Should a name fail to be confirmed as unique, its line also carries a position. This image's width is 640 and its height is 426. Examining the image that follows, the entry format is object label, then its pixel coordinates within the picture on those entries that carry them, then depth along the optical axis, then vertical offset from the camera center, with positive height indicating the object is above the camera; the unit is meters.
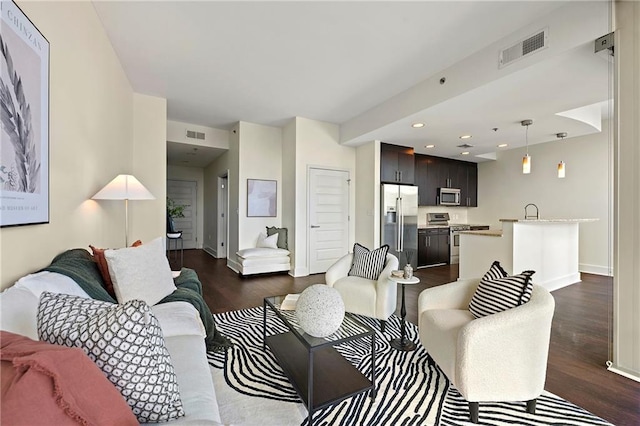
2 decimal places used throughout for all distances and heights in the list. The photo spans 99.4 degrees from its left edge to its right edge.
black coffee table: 1.47 -0.98
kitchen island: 3.75 -0.54
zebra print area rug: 1.52 -1.15
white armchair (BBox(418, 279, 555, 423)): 1.47 -0.78
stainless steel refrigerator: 5.01 -0.11
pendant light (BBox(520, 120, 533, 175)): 3.88 +0.78
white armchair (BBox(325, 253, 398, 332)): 2.52 -0.77
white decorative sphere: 1.56 -0.58
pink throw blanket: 0.54 -0.38
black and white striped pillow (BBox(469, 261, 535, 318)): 1.63 -0.50
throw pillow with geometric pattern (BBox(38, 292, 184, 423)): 0.77 -0.38
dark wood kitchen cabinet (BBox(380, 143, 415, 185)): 5.07 +0.95
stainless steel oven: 6.20 -0.66
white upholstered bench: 4.73 -0.84
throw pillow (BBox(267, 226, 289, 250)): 5.13 -0.42
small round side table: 2.28 -1.07
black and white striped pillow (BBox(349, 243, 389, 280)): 2.81 -0.53
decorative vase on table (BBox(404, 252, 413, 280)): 2.32 -0.50
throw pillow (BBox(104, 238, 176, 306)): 1.77 -0.42
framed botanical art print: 1.17 +0.44
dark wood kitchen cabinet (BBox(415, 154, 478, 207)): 6.14 +0.86
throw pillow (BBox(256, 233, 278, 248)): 5.00 -0.52
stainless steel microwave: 6.38 +0.41
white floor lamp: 2.27 +0.20
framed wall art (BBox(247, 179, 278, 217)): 5.12 +0.30
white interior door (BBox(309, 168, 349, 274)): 5.01 -0.07
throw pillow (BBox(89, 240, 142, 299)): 1.83 -0.39
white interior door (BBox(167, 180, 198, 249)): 8.08 +0.24
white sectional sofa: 0.99 -0.69
